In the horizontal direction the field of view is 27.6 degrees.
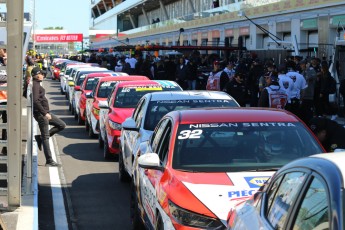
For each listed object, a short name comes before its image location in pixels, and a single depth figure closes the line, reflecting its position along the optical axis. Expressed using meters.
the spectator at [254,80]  18.12
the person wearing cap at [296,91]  15.25
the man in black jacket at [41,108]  11.85
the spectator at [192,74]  24.23
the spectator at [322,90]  16.14
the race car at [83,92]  19.22
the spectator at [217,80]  18.61
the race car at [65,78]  32.36
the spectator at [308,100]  15.74
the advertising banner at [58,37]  132.25
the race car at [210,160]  5.59
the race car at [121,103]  12.69
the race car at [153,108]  9.71
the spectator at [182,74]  24.20
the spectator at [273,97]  13.59
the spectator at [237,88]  15.51
